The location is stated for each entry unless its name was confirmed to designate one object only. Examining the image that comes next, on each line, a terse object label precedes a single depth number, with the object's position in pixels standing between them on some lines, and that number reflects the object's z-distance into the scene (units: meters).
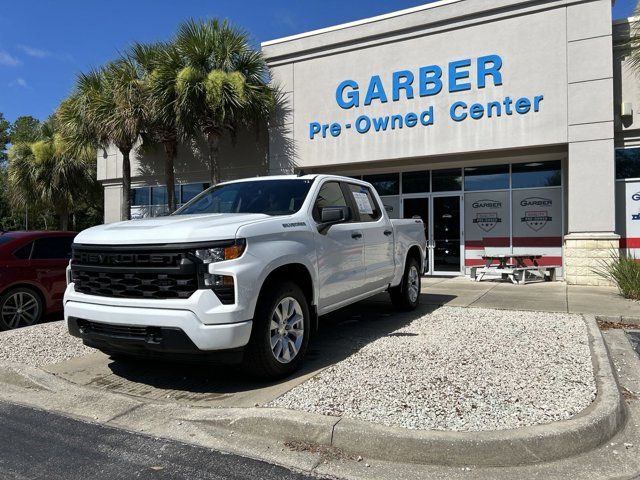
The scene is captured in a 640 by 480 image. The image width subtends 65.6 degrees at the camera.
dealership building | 11.66
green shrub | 9.27
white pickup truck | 3.99
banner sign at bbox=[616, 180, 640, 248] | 11.98
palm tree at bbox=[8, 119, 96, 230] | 22.62
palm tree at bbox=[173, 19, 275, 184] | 13.20
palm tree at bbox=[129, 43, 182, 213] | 13.46
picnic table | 12.36
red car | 7.29
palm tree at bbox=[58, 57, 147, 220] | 14.19
